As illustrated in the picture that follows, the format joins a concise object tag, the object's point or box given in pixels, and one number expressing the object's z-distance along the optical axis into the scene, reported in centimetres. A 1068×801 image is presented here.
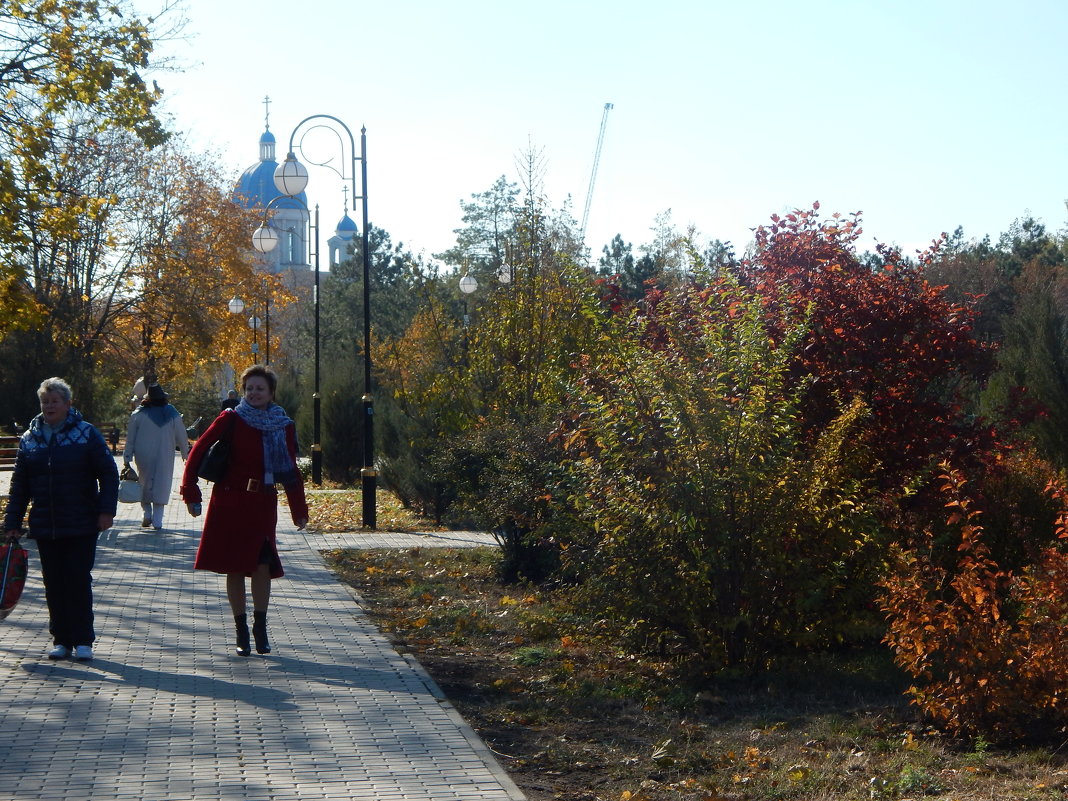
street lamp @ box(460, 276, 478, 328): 2367
